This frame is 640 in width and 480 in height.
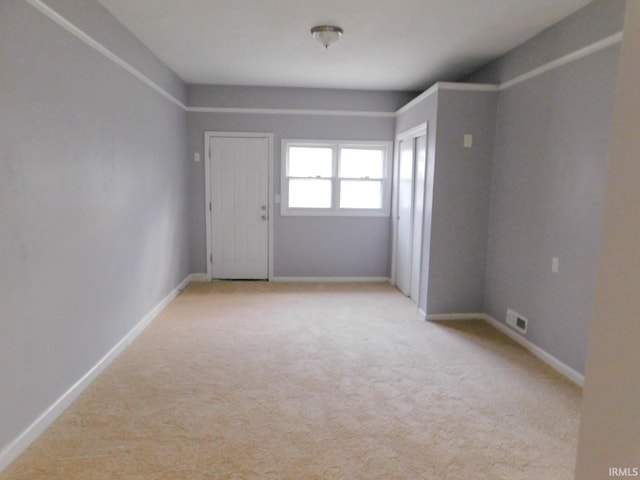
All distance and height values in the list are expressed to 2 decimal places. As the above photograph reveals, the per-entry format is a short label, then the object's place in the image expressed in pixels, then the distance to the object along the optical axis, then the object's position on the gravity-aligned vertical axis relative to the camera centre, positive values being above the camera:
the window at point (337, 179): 5.75 +0.09
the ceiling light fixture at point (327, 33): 3.34 +1.23
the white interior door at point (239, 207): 5.64 -0.33
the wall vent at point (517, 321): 3.63 -1.18
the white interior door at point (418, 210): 4.53 -0.26
